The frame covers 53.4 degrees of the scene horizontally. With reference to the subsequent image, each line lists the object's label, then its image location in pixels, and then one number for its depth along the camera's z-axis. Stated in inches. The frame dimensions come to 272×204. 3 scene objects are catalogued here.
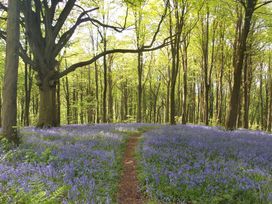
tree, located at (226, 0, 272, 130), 609.6
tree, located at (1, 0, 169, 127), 593.3
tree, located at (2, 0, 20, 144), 337.1
